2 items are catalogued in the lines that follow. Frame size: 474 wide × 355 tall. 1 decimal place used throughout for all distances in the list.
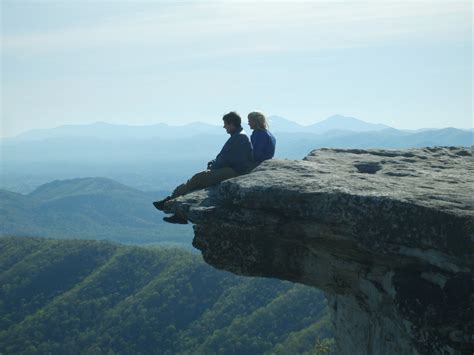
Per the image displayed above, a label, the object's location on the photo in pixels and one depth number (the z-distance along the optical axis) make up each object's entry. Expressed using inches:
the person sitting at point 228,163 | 615.5
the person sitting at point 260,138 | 637.3
